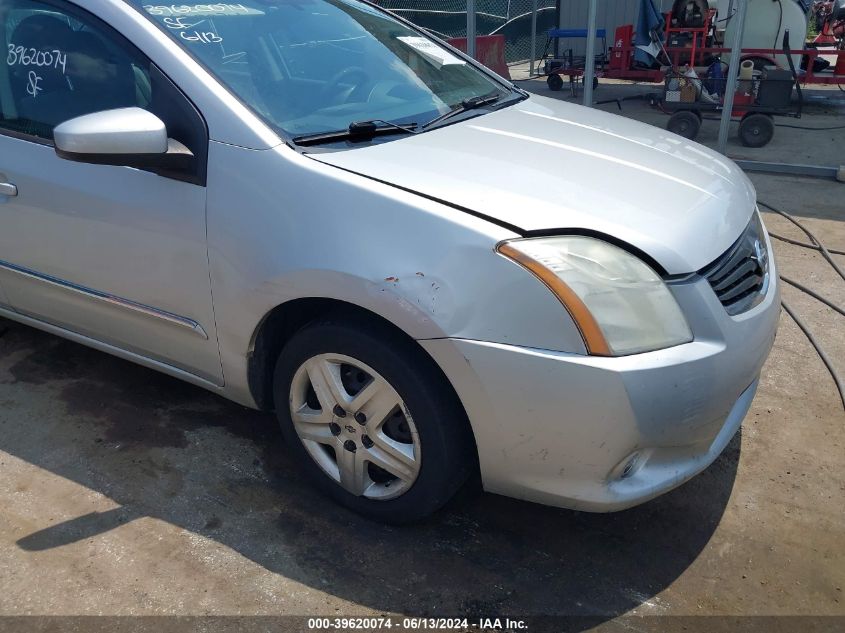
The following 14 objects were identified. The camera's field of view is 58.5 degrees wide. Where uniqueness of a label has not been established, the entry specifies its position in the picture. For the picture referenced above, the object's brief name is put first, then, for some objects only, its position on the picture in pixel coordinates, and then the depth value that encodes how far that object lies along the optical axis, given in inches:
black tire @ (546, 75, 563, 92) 481.7
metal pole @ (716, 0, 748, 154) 261.0
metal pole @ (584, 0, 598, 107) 284.0
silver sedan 77.2
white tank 382.9
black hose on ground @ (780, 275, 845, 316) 152.7
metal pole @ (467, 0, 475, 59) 309.1
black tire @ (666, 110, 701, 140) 327.0
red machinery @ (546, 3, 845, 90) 362.9
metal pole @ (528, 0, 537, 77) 548.1
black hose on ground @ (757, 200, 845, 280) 172.6
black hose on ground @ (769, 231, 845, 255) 186.4
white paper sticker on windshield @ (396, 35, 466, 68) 126.3
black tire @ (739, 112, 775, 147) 310.0
